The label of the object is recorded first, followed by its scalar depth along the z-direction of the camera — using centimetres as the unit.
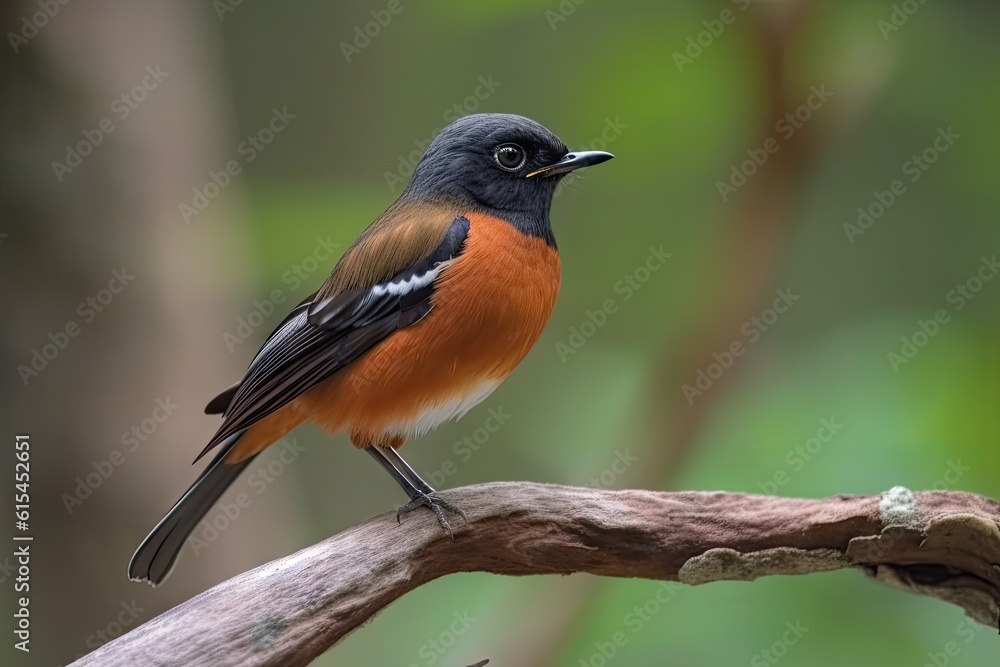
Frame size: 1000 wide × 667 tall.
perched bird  525
